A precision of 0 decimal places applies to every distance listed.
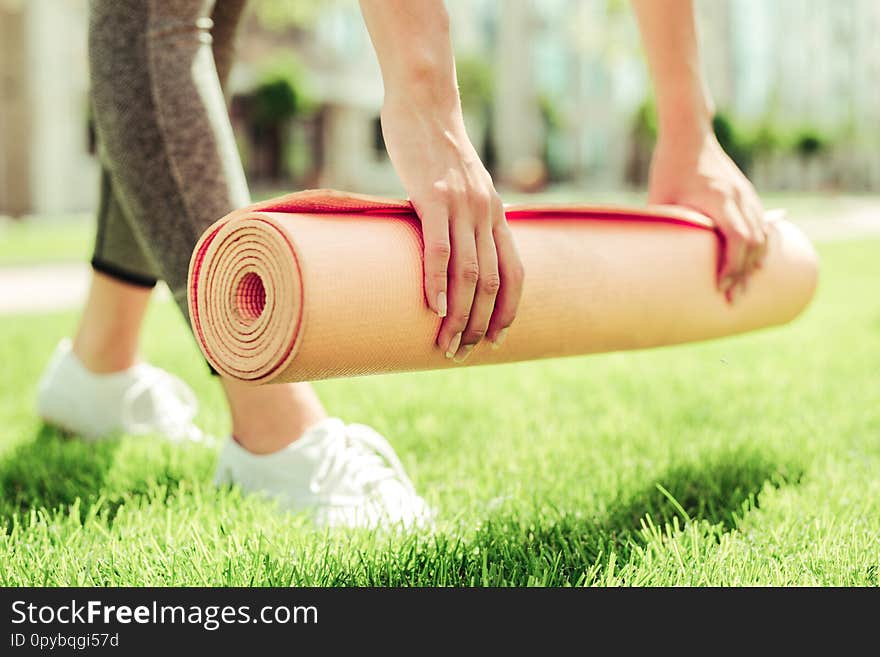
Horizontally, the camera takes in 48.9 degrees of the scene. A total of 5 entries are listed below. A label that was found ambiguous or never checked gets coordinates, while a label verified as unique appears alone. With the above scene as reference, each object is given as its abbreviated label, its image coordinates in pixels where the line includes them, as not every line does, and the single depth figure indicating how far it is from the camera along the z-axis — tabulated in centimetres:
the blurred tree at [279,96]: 1952
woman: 111
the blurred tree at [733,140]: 3488
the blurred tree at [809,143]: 4047
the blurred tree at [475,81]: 2359
